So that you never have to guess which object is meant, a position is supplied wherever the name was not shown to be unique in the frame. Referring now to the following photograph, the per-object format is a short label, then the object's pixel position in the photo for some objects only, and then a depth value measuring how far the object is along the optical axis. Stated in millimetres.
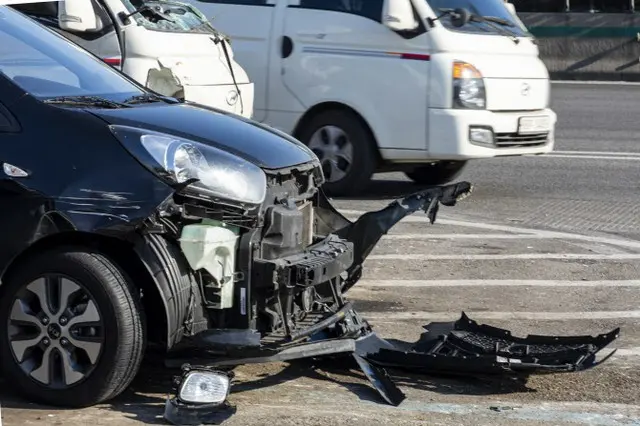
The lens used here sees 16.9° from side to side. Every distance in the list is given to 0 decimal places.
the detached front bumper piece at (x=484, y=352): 9382
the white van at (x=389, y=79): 18220
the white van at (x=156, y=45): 15967
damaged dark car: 8520
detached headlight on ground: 8434
